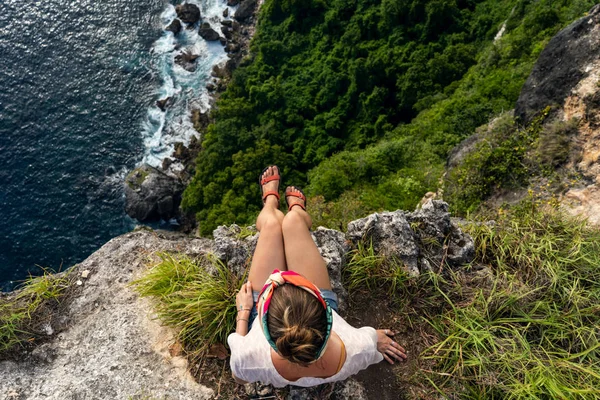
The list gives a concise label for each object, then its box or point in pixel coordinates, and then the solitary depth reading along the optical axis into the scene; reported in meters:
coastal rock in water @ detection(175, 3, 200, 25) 29.55
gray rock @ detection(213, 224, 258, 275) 4.87
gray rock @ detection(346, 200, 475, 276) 4.70
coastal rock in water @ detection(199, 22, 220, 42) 28.83
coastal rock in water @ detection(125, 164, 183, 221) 23.45
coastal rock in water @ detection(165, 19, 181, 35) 29.39
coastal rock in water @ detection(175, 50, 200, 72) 28.20
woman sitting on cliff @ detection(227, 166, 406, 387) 2.85
